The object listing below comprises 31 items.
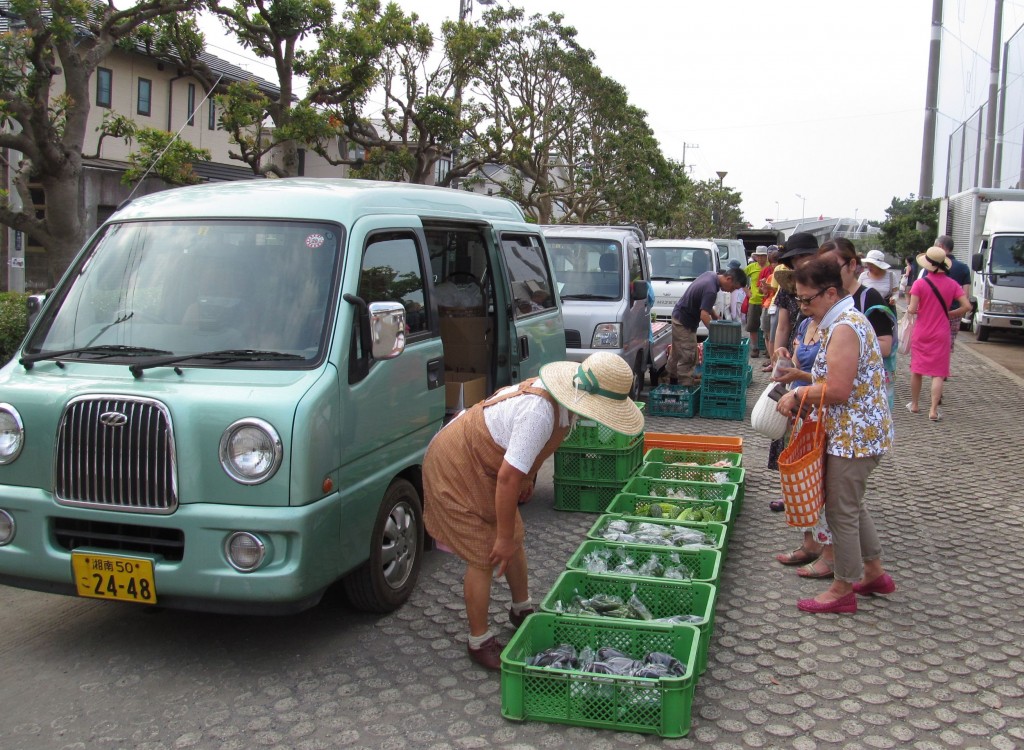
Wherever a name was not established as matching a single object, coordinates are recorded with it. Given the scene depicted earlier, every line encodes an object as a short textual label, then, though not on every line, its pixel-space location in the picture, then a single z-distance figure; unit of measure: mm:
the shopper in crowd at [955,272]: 10549
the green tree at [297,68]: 12195
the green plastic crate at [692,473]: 6730
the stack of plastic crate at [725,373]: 10570
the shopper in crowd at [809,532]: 5095
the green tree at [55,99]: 9742
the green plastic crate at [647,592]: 4406
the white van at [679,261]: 17469
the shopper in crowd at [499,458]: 3797
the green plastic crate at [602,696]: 3600
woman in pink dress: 10102
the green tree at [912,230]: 31750
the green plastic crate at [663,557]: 4816
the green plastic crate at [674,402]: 10727
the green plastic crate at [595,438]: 6766
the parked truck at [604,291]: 10195
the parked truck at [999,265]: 19609
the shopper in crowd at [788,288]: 5902
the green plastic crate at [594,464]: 6730
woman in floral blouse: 4605
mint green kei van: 3873
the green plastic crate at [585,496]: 6809
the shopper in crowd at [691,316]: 11086
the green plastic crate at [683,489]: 6358
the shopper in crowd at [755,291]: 15333
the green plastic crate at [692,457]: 7254
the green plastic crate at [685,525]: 5270
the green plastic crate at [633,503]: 5901
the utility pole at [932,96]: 26219
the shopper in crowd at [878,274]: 8133
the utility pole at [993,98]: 27875
